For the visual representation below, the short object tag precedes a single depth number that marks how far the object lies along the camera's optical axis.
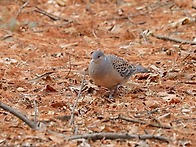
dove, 9.76
